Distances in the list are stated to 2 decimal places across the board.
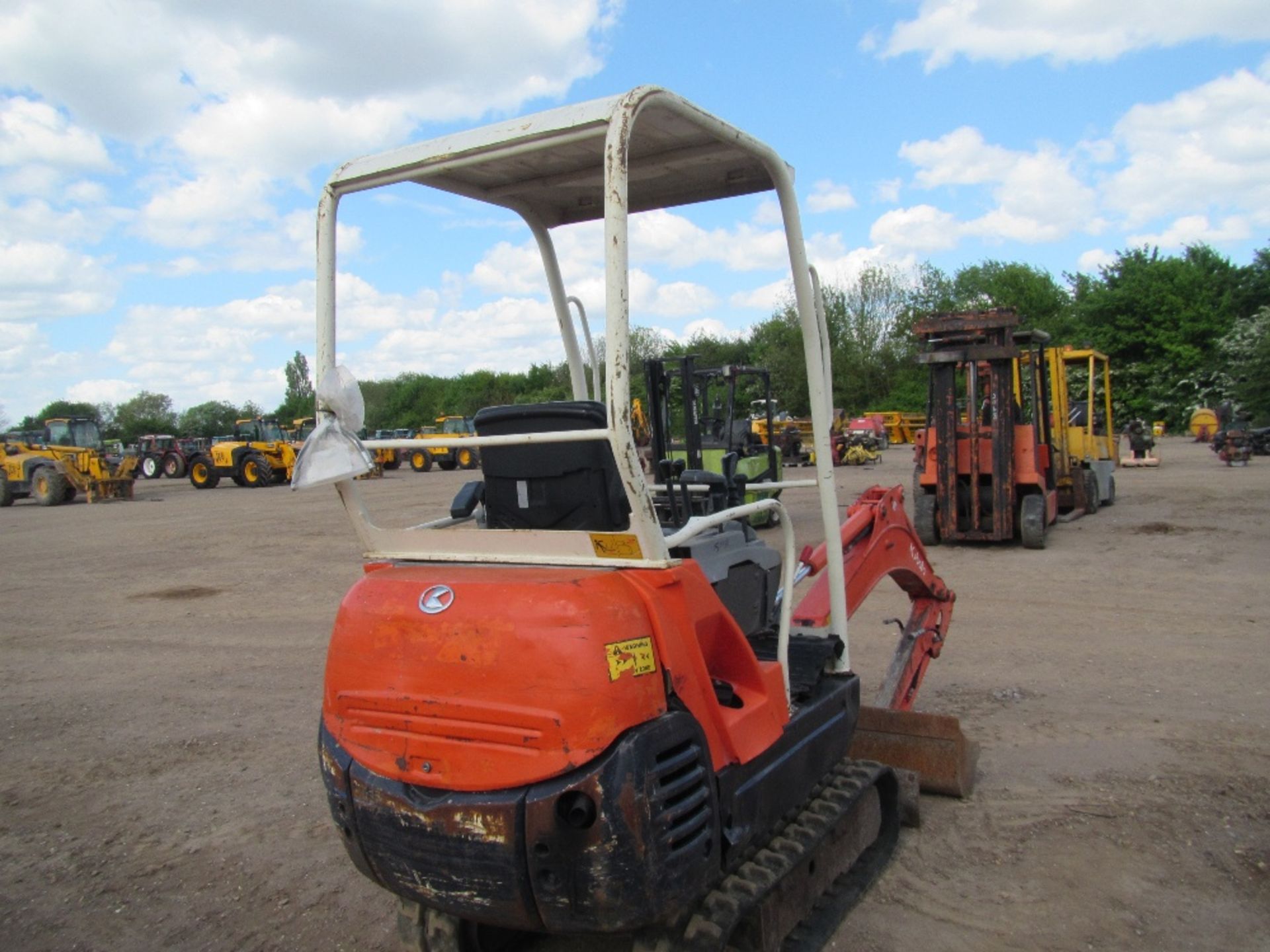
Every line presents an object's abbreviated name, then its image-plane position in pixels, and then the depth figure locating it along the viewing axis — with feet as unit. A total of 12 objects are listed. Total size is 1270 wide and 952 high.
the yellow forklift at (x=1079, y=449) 46.11
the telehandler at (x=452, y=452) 112.49
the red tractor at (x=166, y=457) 119.14
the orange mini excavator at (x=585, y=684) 8.25
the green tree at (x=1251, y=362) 105.70
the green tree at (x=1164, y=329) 126.52
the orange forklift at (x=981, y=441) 37.09
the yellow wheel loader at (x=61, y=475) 87.51
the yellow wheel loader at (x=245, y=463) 101.81
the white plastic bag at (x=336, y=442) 9.04
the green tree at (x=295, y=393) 228.43
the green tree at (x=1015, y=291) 188.03
